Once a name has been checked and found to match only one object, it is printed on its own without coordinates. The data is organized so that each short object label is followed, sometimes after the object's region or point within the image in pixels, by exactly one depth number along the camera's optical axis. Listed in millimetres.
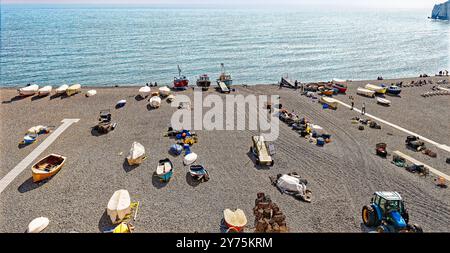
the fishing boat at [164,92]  52250
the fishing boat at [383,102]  49375
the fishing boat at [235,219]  20281
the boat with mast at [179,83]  58438
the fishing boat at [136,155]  29484
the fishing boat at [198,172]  26797
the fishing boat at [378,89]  54906
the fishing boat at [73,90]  52094
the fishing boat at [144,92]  52069
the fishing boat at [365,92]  53875
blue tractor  19047
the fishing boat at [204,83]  59675
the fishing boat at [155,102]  46719
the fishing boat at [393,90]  55434
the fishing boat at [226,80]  61950
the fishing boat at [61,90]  51719
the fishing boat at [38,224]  20259
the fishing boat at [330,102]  47469
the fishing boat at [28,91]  50469
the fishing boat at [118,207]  21484
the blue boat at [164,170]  26594
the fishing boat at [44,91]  51081
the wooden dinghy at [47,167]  26422
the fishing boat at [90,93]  52500
